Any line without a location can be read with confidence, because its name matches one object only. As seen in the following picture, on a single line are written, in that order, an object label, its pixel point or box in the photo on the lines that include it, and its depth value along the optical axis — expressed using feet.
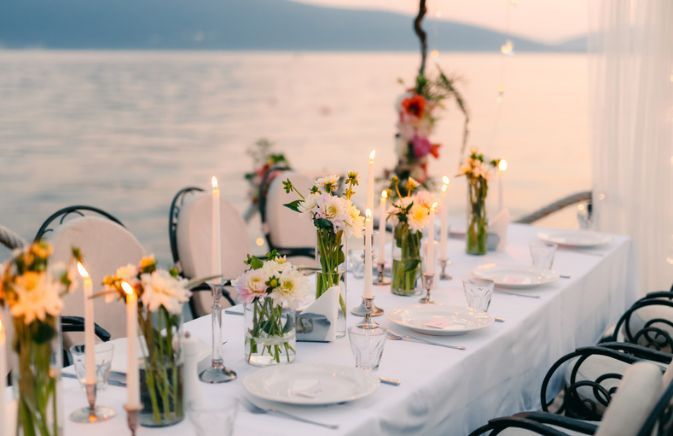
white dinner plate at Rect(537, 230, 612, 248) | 11.21
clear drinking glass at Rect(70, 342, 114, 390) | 5.65
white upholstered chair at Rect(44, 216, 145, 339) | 8.41
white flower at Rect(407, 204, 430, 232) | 8.32
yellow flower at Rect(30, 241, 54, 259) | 4.17
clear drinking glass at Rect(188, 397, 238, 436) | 4.62
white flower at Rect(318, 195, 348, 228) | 6.90
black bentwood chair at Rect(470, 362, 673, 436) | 4.92
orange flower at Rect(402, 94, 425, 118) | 14.21
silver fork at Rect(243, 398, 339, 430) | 5.31
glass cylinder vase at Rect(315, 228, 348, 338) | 7.14
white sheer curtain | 13.70
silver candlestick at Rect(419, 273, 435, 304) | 8.23
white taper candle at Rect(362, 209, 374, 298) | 7.11
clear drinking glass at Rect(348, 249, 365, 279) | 9.50
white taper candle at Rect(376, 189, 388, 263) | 8.09
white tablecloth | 5.50
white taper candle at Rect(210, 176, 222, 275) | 6.02
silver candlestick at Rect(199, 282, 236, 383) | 6.02
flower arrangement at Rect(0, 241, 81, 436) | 4.17
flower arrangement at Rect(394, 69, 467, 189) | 14.29
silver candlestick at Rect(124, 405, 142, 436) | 4.67
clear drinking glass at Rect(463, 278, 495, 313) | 7.70
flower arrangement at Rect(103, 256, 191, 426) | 4.85
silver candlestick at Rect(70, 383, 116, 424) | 5.26
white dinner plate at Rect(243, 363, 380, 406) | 5.54
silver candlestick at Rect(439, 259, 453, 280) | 9.38
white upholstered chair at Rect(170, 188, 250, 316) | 10.46
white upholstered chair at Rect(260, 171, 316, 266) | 12.75
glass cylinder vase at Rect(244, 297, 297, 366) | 6.19
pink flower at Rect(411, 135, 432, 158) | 14.35
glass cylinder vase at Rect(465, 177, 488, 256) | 10.36
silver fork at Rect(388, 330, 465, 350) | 6.98
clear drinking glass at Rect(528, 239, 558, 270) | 9.64
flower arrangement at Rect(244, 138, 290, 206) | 14.12
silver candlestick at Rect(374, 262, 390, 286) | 9.09
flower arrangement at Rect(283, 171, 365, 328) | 6.93
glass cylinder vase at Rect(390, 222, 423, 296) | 8.54
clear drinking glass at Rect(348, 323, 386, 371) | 6.06
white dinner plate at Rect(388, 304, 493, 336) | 7.19
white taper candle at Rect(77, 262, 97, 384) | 4.98
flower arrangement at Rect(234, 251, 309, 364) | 6.08
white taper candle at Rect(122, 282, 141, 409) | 4.66
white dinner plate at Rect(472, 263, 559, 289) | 8.99
